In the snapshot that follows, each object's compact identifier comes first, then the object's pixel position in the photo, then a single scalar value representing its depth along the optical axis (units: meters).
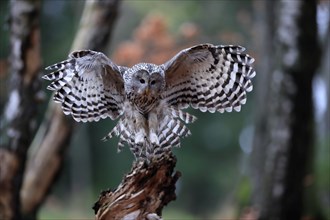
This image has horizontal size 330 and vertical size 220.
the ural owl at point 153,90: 10.70
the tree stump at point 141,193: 9.53
